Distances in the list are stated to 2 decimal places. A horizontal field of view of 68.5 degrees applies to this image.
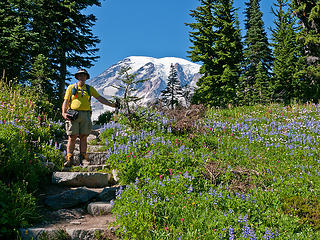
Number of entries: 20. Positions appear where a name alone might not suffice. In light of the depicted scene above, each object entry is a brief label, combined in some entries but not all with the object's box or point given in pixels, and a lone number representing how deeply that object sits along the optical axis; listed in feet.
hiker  20.49
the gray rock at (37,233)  10.95
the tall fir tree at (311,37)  54.08
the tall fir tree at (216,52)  68.13
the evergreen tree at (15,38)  37.14
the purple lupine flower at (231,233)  10.68
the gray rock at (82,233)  11.44
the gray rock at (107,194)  16.08
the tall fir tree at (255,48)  102.17
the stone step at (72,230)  11.07
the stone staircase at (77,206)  11.50
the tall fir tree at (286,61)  83.72
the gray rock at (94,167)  20.60
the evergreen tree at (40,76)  35.68
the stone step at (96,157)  22.91
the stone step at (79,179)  17.70
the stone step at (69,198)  14.87
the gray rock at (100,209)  14.34
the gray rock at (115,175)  19.08
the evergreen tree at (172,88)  107.24
